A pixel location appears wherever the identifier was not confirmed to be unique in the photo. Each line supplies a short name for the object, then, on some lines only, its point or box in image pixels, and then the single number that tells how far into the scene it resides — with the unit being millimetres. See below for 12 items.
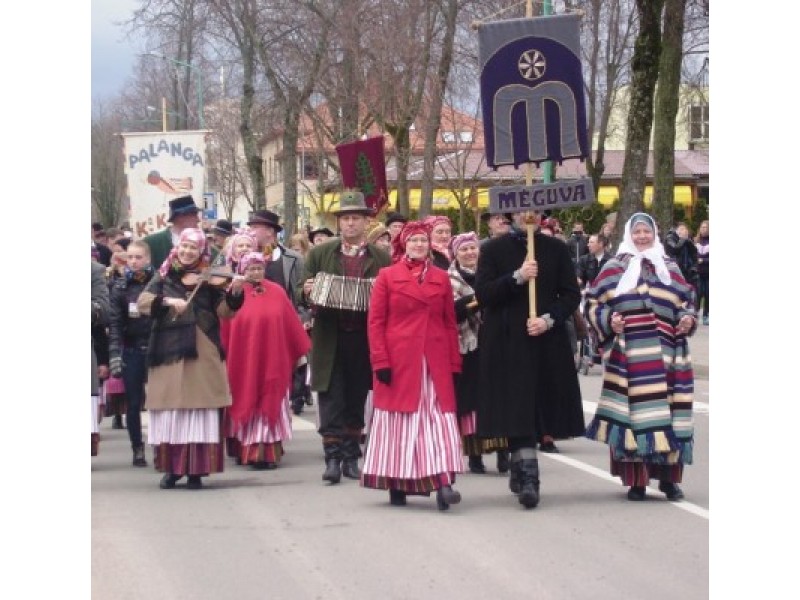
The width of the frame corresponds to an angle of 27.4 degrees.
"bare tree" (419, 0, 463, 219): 32094
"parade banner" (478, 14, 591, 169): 10367
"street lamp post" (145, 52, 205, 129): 48866
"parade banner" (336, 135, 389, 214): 15162
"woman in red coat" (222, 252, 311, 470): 12305
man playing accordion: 11414
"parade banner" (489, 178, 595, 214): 10008
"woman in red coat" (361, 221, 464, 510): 10094
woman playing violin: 11000
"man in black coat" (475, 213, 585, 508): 10078
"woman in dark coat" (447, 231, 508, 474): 11711
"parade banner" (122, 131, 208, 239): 18812
